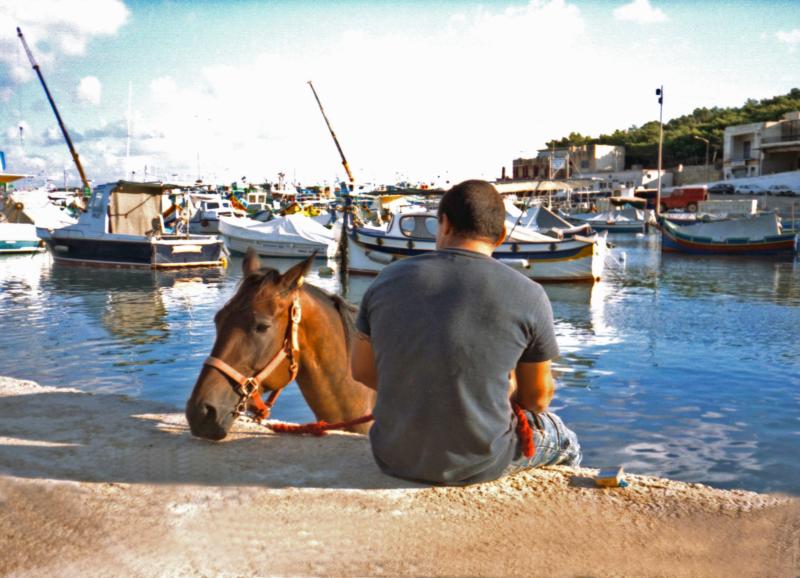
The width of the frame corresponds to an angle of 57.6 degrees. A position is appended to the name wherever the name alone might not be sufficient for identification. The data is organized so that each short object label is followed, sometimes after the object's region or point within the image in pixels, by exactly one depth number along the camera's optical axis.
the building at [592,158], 102.75
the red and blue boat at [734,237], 36.44
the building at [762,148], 76.44
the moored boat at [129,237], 28.25
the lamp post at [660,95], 58.22
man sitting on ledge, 3.04
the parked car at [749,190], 67.75
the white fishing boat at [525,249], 24.70
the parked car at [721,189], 70.62
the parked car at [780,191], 65.88
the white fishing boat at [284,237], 35.00
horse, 3.76
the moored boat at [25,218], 36.59
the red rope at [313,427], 4.22
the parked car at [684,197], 70.91
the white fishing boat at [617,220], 62.41
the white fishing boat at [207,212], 47.19
